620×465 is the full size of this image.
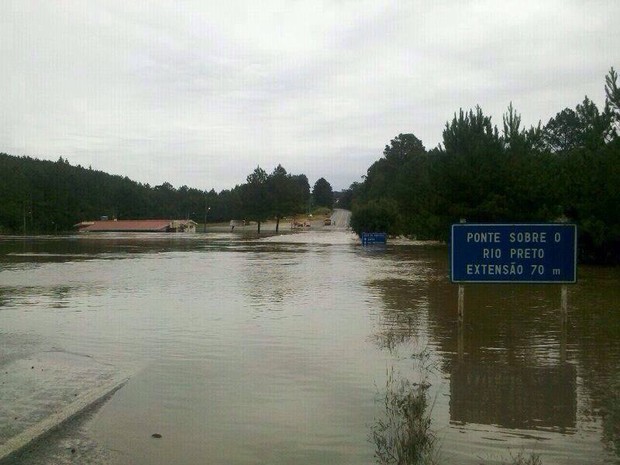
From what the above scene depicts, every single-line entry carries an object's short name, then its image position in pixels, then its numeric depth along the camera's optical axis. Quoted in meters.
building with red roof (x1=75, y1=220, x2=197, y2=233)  119.25
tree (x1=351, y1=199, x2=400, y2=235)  70.31
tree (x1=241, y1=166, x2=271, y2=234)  115.50
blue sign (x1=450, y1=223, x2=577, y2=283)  11.59
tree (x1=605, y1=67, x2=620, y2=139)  24.16
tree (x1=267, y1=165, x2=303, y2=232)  115.42
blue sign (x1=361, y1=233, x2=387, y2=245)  58.25
